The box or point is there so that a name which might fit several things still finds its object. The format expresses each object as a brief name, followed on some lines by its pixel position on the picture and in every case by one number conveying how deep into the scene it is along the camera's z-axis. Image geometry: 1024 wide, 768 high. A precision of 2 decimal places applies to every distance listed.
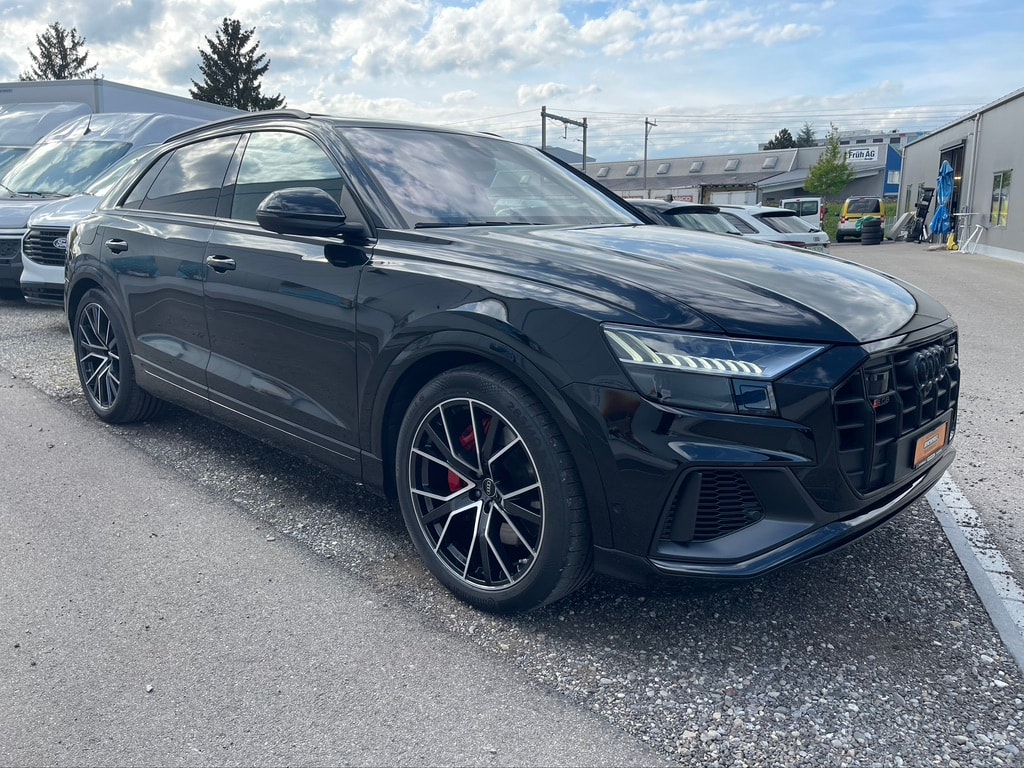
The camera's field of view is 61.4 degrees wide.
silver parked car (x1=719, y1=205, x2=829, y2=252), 11.36
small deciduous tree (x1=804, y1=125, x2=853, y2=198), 54.12
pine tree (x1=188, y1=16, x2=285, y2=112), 53.38
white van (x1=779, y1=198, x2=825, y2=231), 36.34
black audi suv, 2.42
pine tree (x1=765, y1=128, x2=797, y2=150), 109.44
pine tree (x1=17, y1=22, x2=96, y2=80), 59.66
